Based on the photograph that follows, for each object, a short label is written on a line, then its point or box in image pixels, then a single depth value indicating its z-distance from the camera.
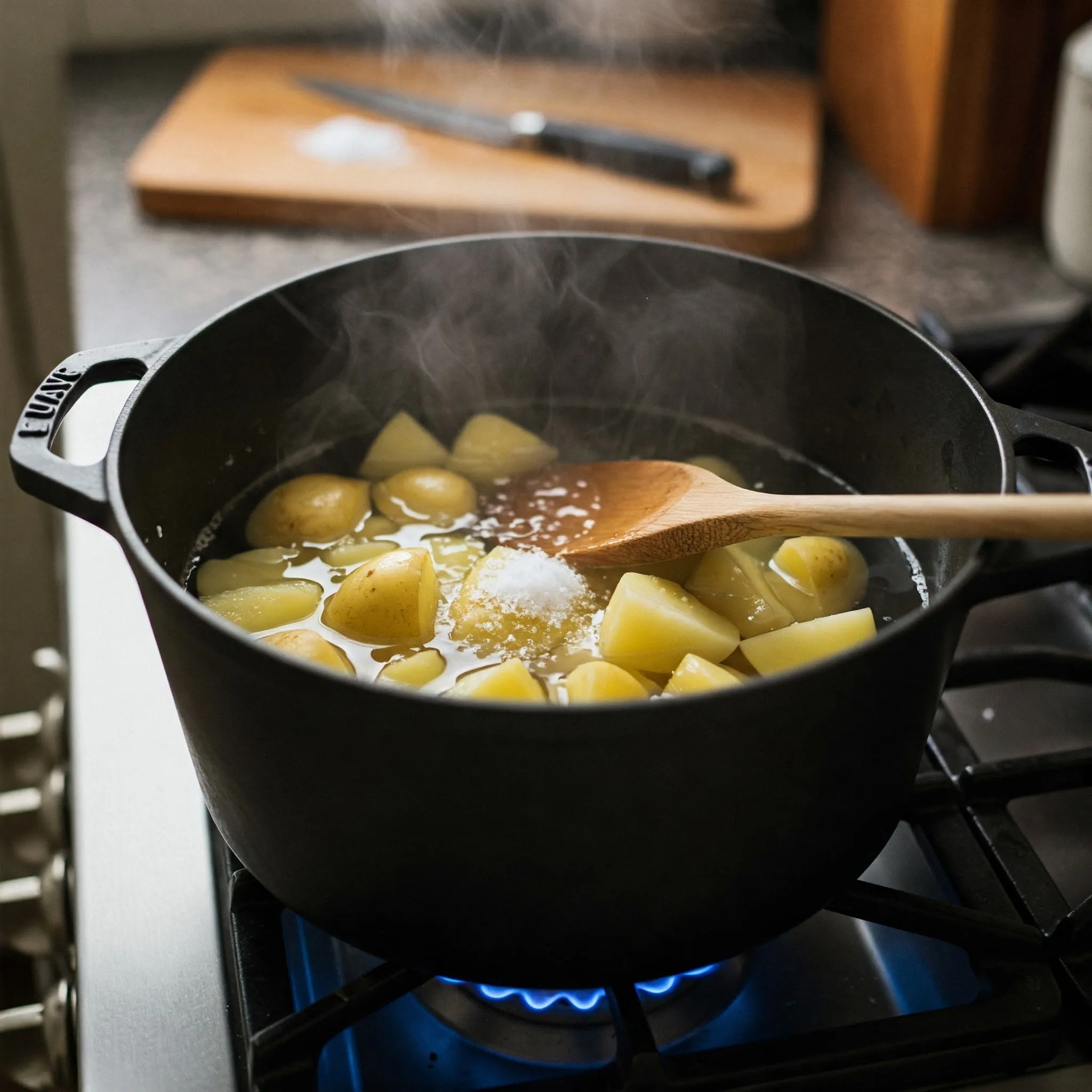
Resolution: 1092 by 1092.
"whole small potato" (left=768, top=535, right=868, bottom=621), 0.90
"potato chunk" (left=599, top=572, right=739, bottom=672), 0.78
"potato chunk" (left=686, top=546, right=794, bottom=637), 0.85
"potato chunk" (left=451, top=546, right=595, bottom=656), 0.83
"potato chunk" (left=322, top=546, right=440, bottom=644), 0.82
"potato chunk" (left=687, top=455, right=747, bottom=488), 1.02
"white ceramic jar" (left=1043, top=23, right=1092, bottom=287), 1.22
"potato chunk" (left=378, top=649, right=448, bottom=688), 0.79
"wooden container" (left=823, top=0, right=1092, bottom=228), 1.42
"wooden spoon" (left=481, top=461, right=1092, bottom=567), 0.60
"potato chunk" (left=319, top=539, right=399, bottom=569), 0.94
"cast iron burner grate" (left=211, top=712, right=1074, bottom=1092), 0.64
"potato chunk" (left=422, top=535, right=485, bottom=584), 0.92
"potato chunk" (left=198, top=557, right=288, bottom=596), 0.88
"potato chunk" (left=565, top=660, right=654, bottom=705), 0.71
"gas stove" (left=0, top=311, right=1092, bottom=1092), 0.67
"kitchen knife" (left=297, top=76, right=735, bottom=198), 1.48
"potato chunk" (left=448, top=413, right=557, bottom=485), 1.04
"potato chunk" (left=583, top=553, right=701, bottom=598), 0.88
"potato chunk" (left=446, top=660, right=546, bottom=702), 0.71
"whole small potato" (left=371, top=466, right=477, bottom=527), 0.99
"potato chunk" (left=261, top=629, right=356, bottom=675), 0.76
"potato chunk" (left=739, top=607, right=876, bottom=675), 0.78
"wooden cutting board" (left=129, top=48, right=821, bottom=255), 1.45
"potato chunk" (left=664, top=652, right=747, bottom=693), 0.73
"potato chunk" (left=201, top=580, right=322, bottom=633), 0.85
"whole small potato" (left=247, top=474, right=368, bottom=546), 0.95
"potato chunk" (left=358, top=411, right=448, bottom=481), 1.04
